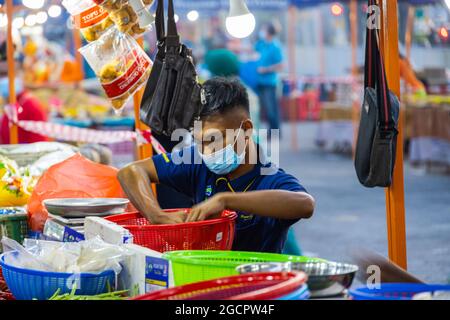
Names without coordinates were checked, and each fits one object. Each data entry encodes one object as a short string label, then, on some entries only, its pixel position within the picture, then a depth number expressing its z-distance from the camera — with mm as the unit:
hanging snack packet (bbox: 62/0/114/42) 6187
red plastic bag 5917
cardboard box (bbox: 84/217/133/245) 4150
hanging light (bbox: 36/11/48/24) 14131
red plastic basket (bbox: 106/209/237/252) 4355
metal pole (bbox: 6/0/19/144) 8963
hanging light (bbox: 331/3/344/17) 20811
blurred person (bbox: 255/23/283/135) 23826
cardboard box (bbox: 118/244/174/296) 3653
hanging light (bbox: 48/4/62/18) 11845
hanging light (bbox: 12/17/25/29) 15037
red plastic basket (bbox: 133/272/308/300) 3051
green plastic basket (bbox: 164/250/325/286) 3526
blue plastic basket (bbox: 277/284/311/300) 2905
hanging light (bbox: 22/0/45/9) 7569
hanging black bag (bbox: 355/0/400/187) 4439
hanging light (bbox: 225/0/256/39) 5600
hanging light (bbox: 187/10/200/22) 12576
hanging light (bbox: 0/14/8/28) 11034
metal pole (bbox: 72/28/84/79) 16925
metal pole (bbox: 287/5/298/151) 24477
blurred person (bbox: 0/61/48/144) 10306
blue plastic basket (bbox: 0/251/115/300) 3790
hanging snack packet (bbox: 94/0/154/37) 5985
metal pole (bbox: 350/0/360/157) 20806
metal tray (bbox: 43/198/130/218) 5069
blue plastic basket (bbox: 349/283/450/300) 3026
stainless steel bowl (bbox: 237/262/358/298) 3209
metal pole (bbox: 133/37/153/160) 7305
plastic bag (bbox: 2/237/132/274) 3894
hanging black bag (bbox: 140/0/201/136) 5144
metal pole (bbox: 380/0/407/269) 4715
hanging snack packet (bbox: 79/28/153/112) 6142
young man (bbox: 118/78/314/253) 4644
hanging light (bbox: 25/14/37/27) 14318
